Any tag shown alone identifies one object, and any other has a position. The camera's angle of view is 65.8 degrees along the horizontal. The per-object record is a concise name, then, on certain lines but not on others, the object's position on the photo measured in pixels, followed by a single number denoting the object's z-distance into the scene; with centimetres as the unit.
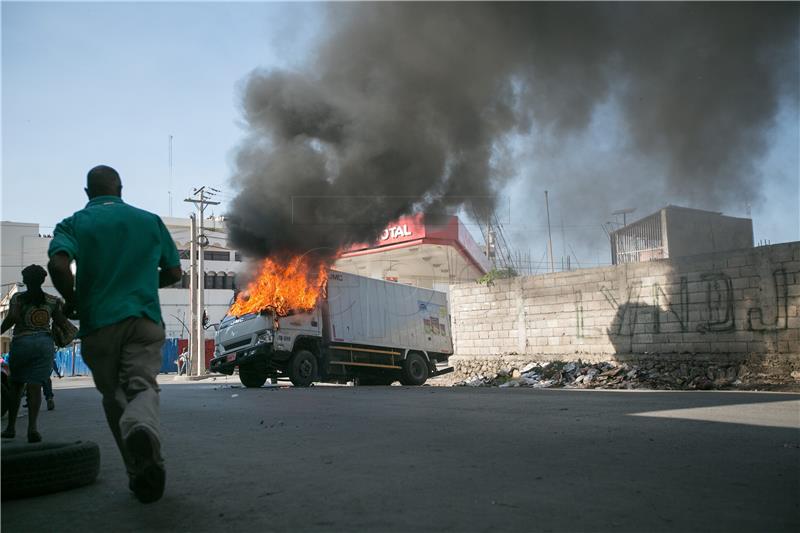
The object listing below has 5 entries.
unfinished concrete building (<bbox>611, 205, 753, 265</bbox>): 1606
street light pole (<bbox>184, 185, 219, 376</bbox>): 2628
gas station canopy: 3164
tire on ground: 320
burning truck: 1397
